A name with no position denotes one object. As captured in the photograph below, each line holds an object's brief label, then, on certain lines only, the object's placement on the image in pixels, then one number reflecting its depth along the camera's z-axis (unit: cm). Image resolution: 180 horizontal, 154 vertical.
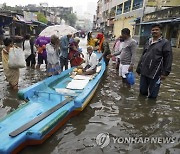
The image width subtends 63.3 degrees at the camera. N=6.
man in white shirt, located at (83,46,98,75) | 463
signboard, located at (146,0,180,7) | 1555
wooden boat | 217
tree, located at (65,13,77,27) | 5974
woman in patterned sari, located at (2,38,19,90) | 392
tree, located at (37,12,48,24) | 2850
